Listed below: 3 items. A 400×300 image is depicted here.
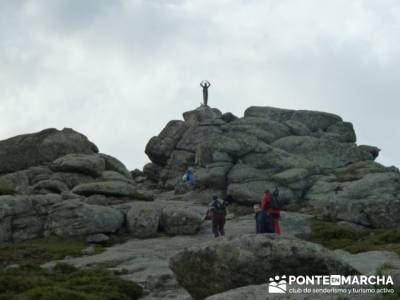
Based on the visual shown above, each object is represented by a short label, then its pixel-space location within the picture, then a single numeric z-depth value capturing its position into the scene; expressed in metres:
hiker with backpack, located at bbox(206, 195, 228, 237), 38.00
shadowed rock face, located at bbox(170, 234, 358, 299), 17.97
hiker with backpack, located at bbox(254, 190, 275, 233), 32.19
